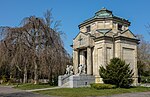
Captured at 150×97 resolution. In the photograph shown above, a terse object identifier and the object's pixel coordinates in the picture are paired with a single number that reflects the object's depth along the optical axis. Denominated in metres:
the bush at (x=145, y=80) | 44.32
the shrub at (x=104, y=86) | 26.44
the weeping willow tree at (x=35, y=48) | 33.97
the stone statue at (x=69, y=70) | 34.66
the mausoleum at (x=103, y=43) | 33.34
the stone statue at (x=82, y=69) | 32.28
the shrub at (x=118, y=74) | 27.83
